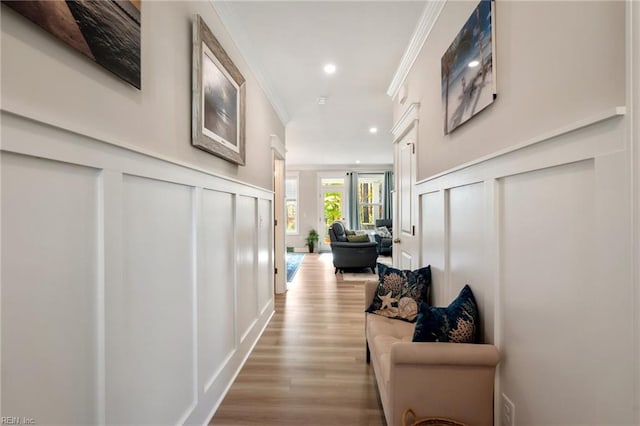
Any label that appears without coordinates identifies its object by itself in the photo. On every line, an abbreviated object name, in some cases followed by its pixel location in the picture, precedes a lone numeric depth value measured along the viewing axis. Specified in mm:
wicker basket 1235
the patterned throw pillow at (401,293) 2057
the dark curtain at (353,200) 9047
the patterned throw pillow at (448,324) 1319
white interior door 2607
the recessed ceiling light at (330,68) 2773
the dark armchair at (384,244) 7504
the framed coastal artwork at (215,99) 1556
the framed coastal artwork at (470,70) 1302
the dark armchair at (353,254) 5629
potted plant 8953
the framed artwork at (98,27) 720
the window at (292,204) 9273
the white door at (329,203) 9227
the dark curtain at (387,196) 8906
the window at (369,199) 9219
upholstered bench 1220
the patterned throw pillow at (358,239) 5914
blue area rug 5677
